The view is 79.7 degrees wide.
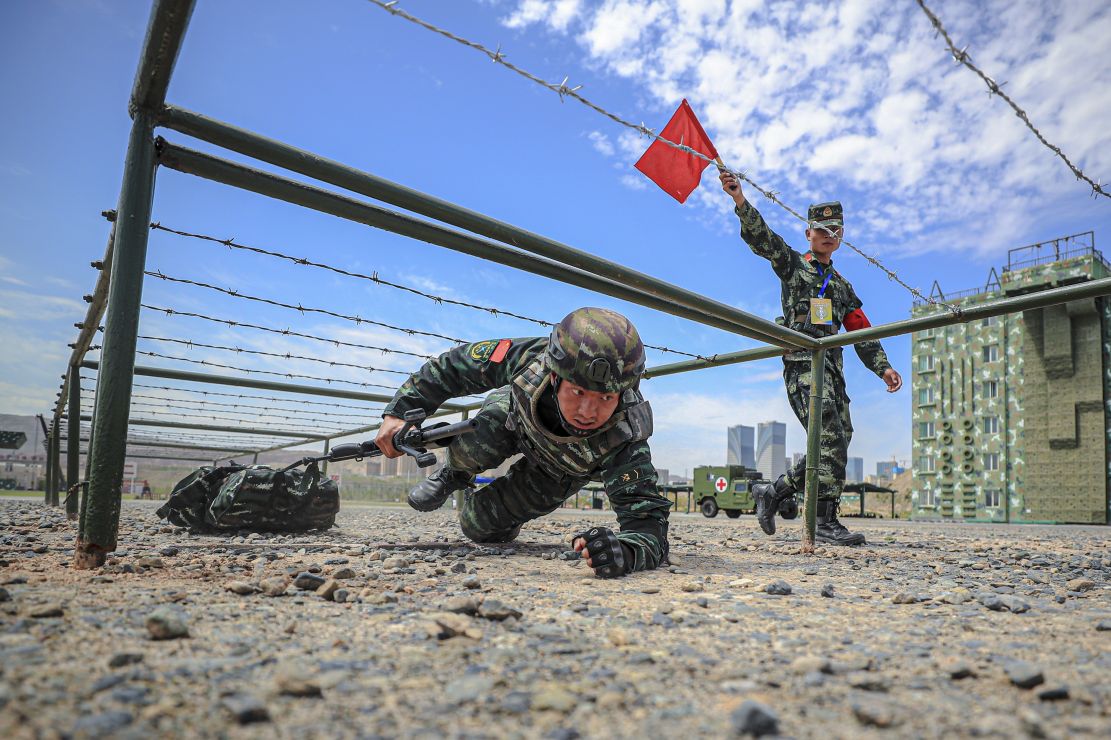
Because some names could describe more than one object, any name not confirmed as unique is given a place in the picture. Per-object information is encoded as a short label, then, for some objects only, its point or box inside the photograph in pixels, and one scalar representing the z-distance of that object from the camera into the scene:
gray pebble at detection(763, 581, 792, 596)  2.32
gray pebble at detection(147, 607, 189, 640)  1.38
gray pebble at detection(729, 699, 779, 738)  1.02
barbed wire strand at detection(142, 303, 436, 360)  3.93
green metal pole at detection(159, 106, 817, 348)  2.21
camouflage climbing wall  27.38
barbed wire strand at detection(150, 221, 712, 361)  2.80
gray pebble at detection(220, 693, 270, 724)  1.00
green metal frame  2.11
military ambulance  16.03
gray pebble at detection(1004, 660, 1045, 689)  1.23
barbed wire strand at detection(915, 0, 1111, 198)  2.45
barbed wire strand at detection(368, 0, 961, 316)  2.18
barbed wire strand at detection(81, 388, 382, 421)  7.27
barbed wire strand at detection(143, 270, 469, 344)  3.21
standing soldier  4.57
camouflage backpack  3.98
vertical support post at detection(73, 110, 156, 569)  2.13
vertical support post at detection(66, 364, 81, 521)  5.40
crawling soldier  2.60
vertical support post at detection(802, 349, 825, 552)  3.99
